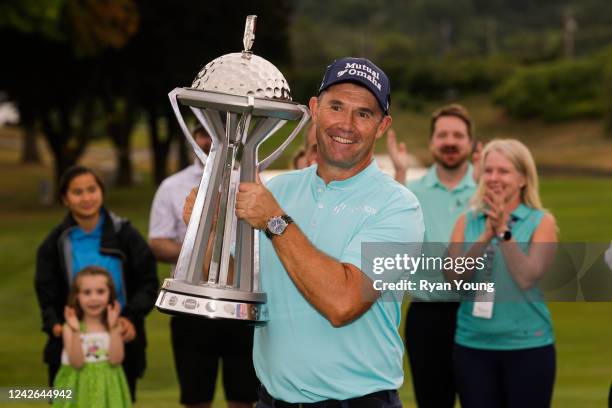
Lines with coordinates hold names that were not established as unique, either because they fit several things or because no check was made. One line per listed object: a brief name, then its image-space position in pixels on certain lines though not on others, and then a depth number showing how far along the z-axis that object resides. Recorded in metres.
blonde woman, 10.78
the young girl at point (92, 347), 12.08
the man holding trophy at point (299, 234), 6.89
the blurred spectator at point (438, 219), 12.71
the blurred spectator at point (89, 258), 12.57
